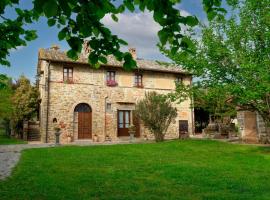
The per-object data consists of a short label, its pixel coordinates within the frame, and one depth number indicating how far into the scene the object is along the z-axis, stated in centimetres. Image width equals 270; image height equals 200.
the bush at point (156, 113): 1447
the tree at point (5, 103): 1569
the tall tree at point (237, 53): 898
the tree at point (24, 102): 1625
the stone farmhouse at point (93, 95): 1611
